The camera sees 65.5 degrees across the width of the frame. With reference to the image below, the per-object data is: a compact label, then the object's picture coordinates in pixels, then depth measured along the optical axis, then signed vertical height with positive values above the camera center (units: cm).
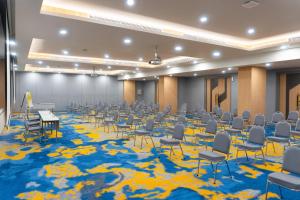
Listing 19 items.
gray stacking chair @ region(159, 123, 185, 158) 587 -95
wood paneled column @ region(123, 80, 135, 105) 2344 +105
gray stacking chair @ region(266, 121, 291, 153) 624 -90
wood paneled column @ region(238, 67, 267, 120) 1148 +54
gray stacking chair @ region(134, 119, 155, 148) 719 -92
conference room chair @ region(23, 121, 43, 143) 779 -93
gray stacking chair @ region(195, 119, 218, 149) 671 -85
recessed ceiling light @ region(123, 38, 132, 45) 794 +210
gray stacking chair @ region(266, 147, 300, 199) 334 -115
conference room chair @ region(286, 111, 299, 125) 956 -69
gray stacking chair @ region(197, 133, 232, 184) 452 -98
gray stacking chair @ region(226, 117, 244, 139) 734 -82
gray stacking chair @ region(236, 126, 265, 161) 535 -94
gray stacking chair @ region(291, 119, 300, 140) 695 -95
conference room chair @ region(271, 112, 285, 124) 905 -66
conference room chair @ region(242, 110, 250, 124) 1026 -69
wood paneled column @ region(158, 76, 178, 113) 1797 +65
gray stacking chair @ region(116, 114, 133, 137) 854 -89
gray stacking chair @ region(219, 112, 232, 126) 905 -74
